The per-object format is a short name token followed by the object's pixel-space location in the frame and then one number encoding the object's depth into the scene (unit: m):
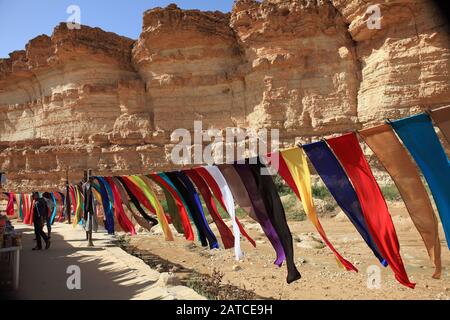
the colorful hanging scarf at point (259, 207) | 3.97
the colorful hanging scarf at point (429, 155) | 2.71
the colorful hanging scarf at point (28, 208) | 14.09
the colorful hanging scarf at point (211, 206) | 5.12
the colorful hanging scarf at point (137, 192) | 6.89
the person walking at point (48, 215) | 7.77
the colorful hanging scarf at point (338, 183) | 3.27
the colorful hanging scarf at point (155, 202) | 6.39
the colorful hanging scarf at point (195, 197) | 5.50
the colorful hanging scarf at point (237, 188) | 4.27
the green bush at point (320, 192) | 16.90
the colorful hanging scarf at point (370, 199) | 3.11
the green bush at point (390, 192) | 14.88
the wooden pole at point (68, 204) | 12.25
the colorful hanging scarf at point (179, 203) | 5.91
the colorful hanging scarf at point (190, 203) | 5.52
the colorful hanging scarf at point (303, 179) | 3.60
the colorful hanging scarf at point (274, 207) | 3.78
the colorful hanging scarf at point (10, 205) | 16.58
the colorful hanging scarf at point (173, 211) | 6.11
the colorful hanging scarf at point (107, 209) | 8.05
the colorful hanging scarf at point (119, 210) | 7.59
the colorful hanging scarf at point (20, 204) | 15.90
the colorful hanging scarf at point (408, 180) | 2.86
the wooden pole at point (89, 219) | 8.03
